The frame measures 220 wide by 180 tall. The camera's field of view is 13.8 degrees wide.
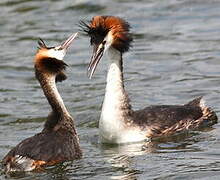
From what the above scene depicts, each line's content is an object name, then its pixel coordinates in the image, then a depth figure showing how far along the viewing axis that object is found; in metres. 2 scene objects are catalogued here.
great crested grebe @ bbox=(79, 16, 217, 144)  13.05
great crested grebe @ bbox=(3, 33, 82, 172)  11.19
